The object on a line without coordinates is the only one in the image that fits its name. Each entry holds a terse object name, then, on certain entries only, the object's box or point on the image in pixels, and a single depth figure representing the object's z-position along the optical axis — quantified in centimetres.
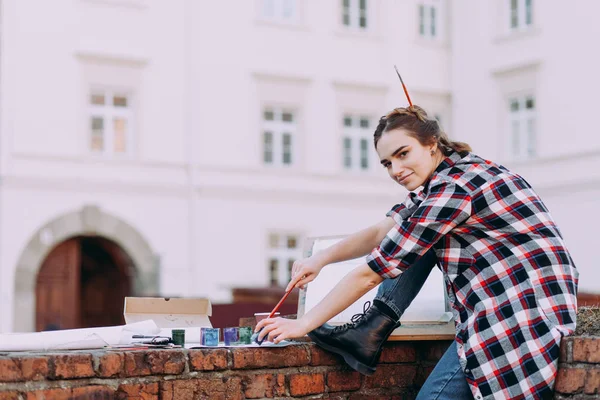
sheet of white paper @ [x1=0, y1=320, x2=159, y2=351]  347
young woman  344
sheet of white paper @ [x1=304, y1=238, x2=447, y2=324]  406
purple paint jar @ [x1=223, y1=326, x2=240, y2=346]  386
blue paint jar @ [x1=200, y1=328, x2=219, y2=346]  375
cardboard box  412
